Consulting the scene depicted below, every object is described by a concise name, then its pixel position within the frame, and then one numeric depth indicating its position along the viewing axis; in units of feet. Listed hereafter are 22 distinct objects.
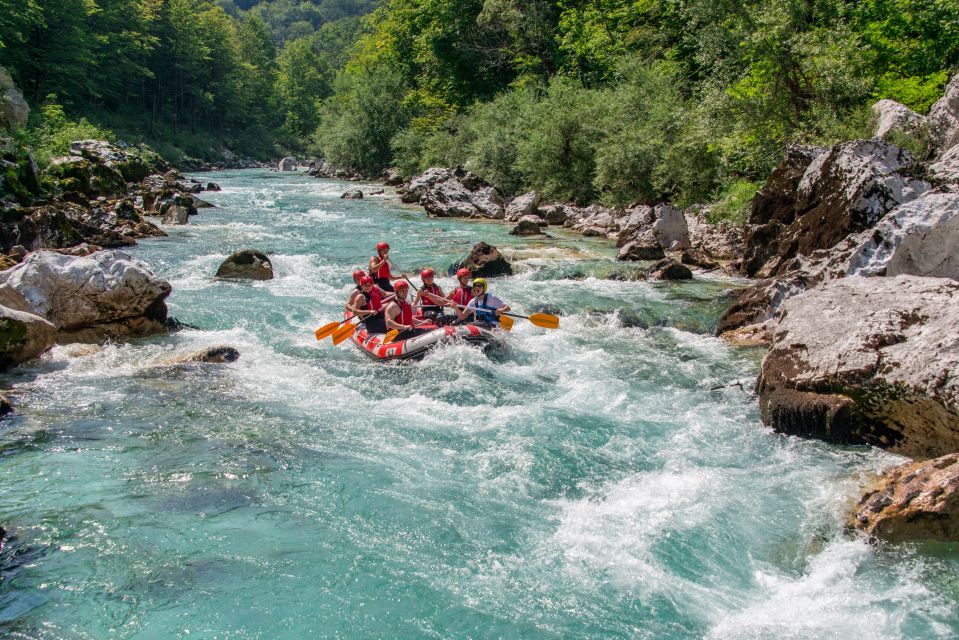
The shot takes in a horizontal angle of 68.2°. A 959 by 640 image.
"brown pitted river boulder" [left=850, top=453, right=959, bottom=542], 15.24
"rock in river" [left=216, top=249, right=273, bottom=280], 45.14
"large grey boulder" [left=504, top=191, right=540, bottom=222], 74.90
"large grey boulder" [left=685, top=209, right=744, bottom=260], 52.13
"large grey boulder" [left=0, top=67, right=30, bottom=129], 72.46
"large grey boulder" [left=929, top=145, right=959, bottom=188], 34.47
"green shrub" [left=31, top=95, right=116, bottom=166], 68.19
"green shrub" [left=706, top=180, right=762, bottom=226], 51.08
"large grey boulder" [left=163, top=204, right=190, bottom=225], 68.13
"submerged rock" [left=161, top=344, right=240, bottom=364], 28.37
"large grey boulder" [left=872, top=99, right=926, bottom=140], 40.57
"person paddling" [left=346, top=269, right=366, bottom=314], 33.43
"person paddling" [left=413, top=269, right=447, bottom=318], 32.50
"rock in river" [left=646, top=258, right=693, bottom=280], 44.80
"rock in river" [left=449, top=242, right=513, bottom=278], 46.09
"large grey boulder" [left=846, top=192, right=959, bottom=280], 27.94
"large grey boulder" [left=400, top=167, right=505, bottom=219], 79.46
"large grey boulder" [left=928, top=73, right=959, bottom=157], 39.17
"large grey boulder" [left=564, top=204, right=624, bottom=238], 65.05
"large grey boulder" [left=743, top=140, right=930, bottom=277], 35.06
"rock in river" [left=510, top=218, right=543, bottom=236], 64.13
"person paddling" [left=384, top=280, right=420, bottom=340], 30.66
